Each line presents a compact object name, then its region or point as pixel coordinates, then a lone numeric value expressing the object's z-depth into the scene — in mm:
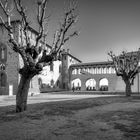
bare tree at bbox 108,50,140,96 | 21719
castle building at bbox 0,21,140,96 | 25359
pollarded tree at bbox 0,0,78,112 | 8727
